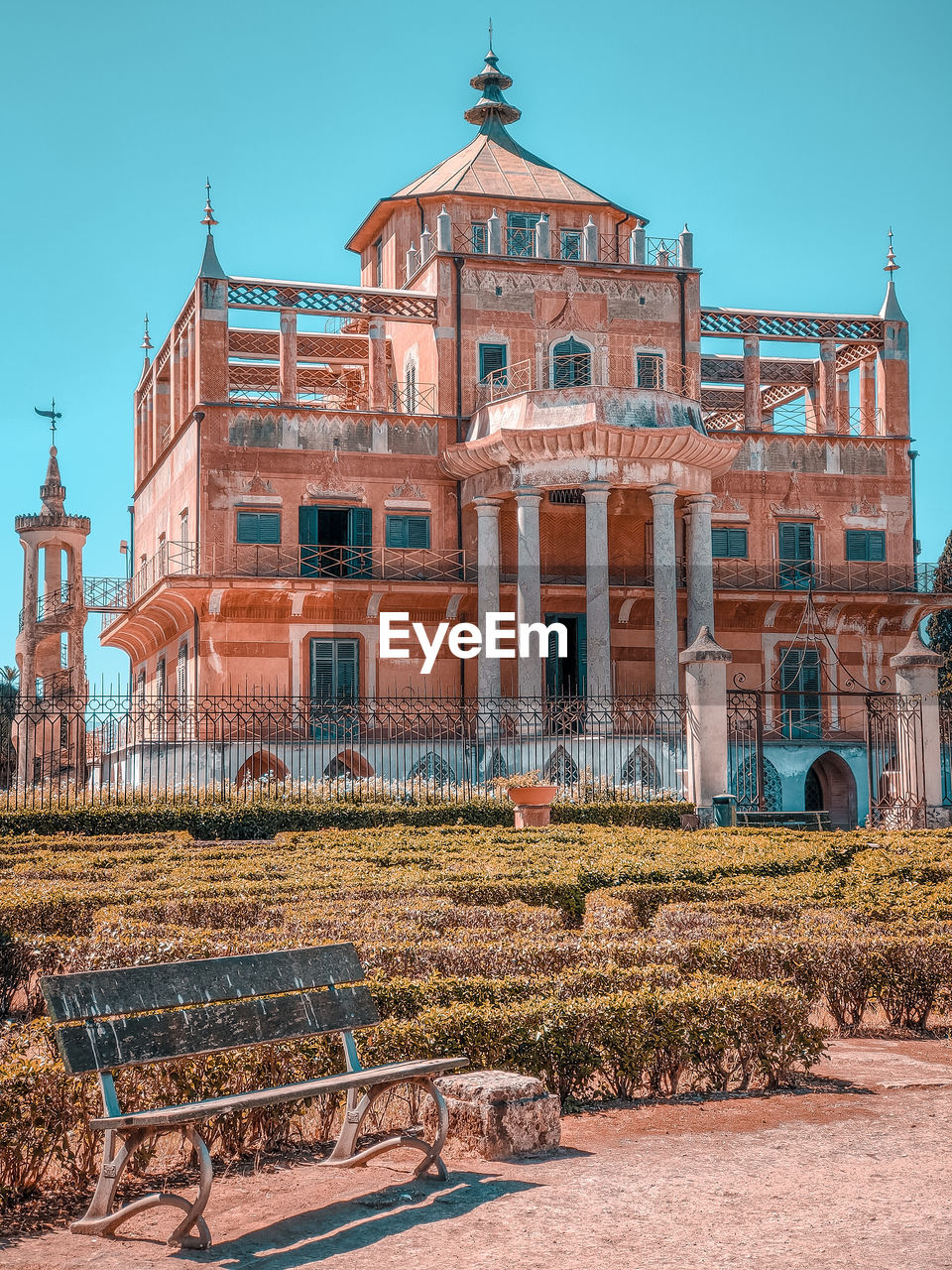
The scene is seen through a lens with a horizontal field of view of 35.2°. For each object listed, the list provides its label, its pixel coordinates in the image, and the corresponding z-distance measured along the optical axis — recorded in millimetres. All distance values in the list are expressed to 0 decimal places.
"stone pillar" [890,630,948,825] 21781
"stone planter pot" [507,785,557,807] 22703
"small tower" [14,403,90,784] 40500
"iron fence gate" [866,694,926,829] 21797
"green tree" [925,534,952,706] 50469
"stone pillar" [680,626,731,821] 22750
